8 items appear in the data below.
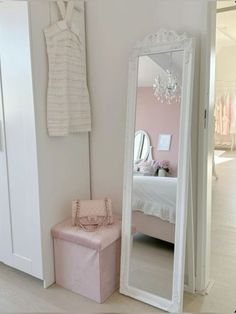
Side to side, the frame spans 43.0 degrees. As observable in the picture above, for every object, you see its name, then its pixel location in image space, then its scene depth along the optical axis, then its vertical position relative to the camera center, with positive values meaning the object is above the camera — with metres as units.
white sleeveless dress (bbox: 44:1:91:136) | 2.00 +0.25
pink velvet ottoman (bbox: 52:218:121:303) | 1.94 -0.98
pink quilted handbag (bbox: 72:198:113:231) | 2.10 -0.71
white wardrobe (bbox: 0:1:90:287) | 1.92 -0.29
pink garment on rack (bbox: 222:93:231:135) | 7.19 -0.01
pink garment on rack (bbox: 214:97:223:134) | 7.25 -0.04
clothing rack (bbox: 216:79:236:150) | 7.30 +0.47
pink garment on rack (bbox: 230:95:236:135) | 7.18 -0.11
